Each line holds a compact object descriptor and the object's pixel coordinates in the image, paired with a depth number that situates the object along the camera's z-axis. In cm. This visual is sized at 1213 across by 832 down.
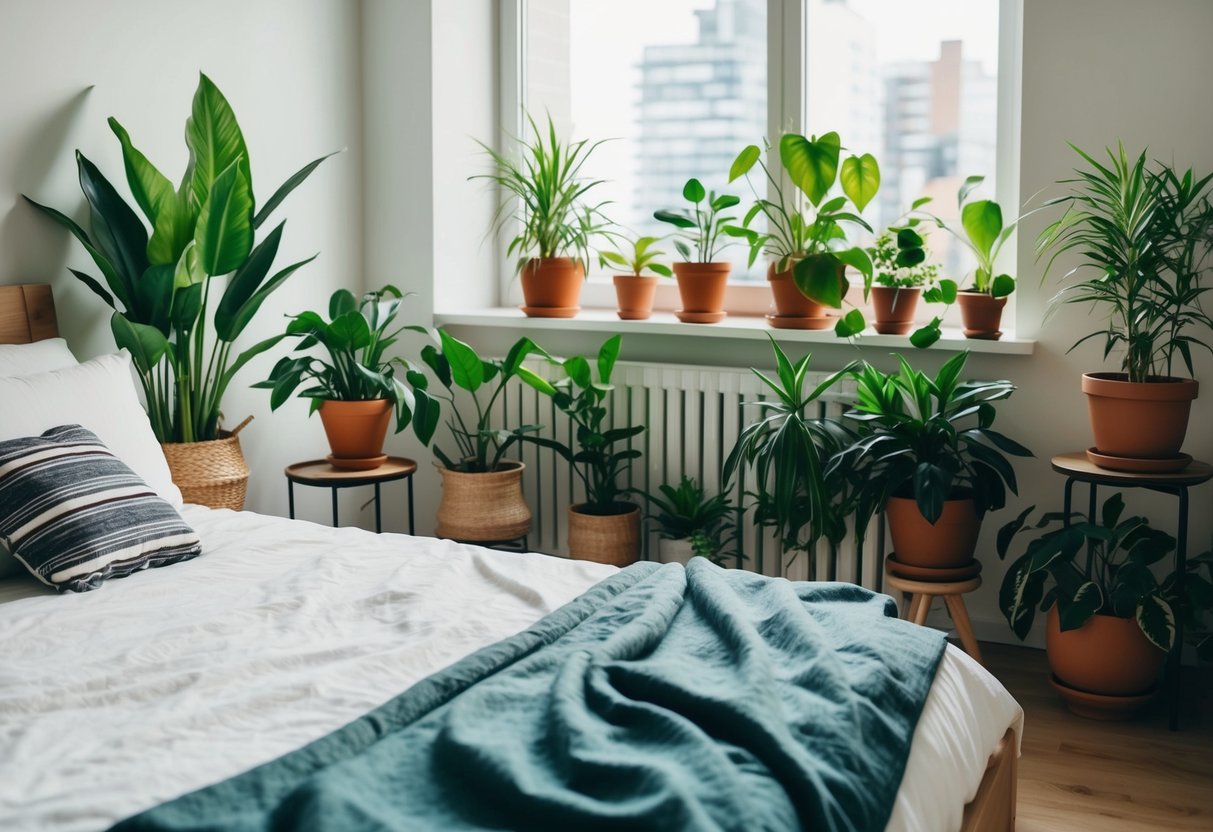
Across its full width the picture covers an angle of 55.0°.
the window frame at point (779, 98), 332
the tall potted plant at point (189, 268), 292
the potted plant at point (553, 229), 370
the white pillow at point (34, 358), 250
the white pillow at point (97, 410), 232
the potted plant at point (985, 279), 313
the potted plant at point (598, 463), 346
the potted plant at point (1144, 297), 267
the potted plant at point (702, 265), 352
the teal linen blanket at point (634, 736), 127
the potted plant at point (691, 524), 342
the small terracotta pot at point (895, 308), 329
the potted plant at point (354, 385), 320
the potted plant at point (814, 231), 327
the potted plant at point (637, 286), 375
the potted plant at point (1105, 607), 268
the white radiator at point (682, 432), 336
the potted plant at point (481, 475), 339
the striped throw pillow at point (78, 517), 213
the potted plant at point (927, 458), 294
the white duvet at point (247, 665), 141
